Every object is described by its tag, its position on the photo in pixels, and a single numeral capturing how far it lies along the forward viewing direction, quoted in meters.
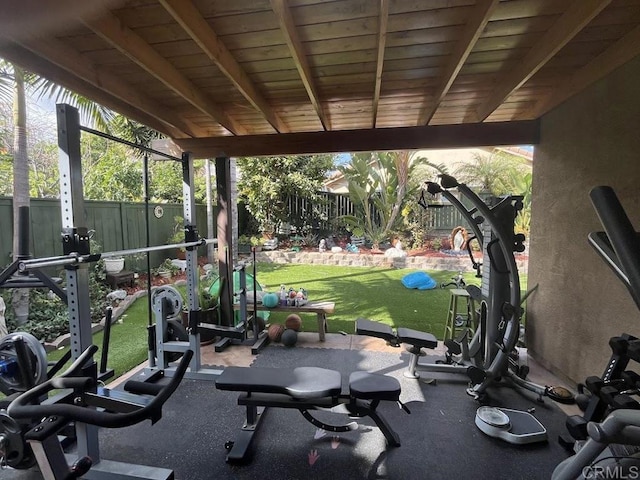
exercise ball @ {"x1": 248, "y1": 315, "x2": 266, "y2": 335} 4.06
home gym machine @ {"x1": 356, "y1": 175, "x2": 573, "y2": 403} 2.59
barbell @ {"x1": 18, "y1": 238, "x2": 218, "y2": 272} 1.57
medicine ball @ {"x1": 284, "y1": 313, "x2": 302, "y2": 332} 4.15
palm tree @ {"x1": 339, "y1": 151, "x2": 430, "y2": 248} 8.69
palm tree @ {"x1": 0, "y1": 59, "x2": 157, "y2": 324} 3.68
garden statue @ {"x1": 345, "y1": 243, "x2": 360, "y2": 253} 9.09
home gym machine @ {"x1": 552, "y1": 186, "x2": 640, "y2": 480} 0.97
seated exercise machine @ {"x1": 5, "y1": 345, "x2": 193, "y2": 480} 1.34
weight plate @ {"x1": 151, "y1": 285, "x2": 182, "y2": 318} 3.06
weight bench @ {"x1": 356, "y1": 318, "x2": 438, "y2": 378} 2.86
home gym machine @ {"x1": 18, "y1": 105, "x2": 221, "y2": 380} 3.05
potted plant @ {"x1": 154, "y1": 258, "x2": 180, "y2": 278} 6.61
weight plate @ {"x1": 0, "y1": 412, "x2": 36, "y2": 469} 1.46
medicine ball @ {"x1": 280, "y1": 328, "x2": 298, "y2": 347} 3.80
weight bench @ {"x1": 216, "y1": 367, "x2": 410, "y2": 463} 1.97
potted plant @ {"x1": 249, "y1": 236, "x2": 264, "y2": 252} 9.30
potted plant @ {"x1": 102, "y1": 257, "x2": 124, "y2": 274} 5.41
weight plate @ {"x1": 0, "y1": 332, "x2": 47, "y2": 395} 1.70
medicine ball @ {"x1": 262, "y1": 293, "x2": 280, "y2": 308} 4.00
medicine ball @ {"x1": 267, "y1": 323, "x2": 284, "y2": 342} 3.93
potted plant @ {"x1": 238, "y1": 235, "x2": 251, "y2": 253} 9.64
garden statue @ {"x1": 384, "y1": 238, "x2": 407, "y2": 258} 8.38
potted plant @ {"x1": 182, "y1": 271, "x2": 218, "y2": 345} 3.84
